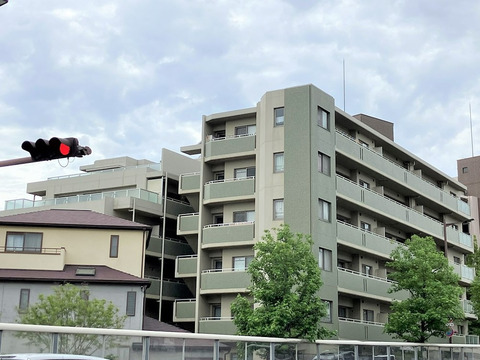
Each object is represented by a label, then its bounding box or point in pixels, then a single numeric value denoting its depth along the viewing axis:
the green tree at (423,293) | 38.97
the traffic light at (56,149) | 13.87
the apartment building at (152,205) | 49.84
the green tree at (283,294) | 33.47
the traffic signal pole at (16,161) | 15.29
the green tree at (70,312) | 34.38
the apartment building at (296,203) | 43.22
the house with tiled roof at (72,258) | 39.28
